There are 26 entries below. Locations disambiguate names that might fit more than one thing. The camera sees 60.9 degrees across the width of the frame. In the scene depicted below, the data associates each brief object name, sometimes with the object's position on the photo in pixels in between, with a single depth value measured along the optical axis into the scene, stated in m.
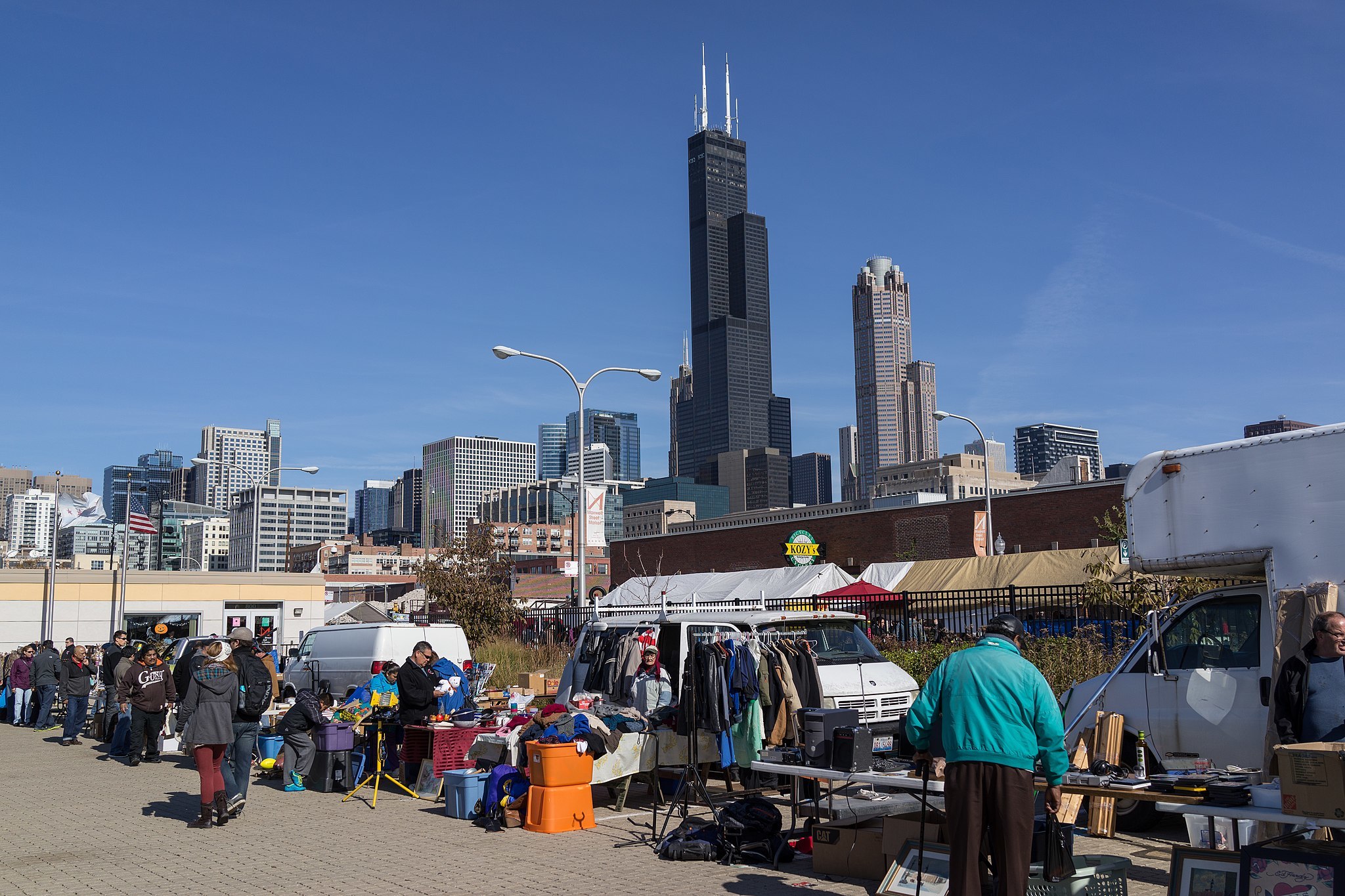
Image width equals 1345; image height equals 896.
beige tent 29.86
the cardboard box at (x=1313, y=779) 6.49
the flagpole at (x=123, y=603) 33.16
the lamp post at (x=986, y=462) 32.92
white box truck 9.77
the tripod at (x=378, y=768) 13.56
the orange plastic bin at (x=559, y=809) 11.45
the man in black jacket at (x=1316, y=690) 7.96
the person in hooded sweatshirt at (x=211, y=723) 11.76
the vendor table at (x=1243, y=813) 6.61
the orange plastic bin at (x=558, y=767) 11.52
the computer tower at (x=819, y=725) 10.03
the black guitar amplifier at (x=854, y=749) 9.15
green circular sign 44.16
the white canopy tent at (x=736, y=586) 33.06
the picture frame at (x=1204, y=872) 6.94
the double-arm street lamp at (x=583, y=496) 26.98
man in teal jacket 6.71
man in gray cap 12.73
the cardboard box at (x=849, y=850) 9.06
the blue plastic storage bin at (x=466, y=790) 12.25
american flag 38.50
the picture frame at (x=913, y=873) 7.93
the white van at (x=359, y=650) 21.67
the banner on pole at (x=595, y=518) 30.38
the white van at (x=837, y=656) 13.63
